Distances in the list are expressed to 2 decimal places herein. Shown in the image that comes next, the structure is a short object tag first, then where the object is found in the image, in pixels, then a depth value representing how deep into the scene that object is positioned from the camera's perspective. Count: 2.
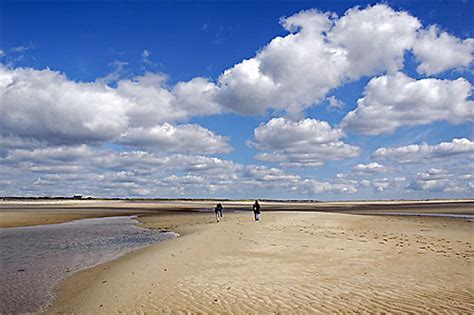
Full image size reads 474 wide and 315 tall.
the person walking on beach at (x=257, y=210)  42.16
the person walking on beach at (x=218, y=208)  45.58
